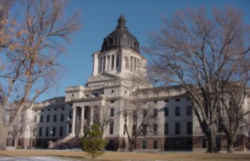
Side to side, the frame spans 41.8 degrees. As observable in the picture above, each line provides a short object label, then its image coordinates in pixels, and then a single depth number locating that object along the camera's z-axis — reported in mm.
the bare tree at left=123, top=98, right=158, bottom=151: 59016
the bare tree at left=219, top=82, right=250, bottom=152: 34250
